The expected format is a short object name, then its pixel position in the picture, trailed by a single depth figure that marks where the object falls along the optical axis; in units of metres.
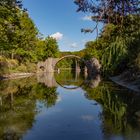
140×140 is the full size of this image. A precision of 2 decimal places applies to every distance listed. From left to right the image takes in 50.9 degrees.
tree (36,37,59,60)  48.30
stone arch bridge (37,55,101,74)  41.52
